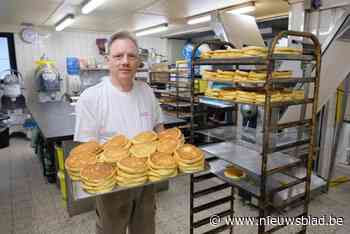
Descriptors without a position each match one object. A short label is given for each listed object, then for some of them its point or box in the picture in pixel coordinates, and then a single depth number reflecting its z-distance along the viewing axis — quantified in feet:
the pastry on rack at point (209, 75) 6.22
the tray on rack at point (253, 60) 4.44
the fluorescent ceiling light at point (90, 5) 11.10
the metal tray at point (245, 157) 5.53
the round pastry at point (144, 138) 4.13
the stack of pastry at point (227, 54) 5.07
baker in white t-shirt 4.11
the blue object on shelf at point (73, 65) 19.48
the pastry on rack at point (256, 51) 4.69
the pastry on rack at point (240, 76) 5.49
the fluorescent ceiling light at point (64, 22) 14.58
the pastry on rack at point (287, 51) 4.70
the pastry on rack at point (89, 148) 3.83
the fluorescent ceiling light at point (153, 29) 17.42
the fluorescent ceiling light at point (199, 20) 14.67
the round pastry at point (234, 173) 6.26
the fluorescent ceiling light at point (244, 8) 11.89
